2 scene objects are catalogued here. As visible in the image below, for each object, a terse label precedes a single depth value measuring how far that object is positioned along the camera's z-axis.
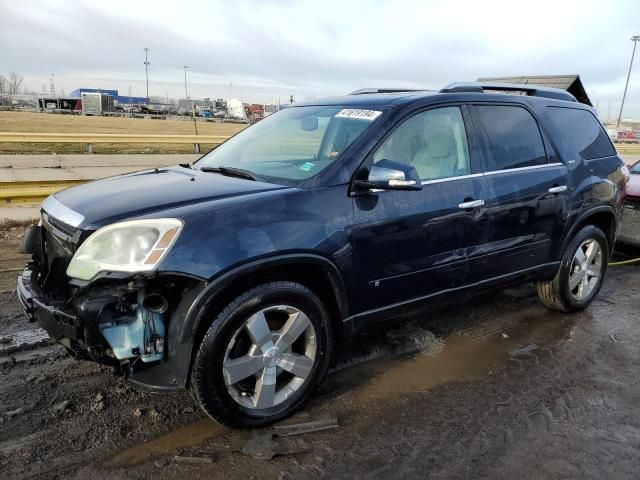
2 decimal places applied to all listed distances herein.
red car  6.68
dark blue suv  2.60
